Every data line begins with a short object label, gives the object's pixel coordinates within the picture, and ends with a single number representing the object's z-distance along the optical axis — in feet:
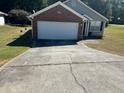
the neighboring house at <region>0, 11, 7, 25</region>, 68.43
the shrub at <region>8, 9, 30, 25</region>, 74.49
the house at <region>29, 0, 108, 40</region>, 36.42
